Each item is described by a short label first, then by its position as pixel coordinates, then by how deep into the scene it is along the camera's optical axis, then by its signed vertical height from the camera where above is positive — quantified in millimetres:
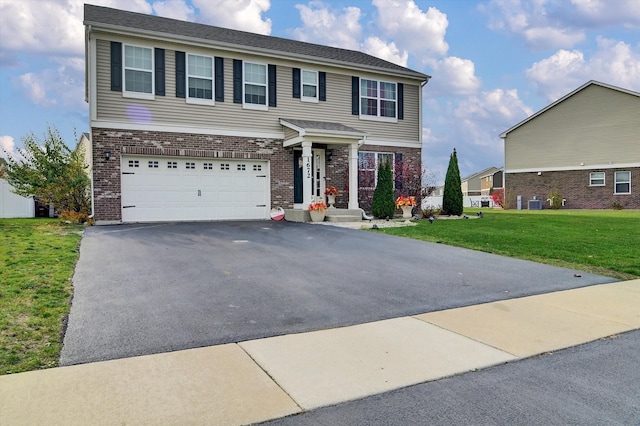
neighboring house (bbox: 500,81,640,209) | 28203 +3478
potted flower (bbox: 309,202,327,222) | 16250 -132
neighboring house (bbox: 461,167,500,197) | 66938 +3492
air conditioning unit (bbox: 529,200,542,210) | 31634 +32
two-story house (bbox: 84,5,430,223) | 15156 +3095
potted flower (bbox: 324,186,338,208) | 18078 +495
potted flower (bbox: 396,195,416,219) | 17734 +57
